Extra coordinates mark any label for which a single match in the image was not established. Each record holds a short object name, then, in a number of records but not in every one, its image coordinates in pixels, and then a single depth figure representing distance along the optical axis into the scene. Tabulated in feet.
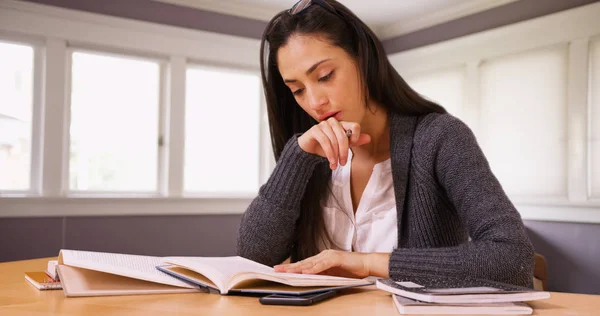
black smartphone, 2.53
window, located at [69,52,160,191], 12.26
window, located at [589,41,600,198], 10.79
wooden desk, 2.40
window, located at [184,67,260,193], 13.79
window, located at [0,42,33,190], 11.32
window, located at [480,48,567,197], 11.51
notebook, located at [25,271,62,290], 3.11
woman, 3.92
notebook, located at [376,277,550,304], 2.37
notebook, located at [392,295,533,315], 2.34
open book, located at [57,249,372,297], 2.74
